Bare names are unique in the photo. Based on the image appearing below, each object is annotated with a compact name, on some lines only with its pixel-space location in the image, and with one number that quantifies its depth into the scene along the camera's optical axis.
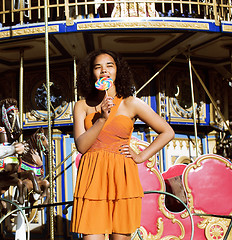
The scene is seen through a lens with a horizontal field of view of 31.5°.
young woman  2.49
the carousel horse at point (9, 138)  7.88
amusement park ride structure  7.75
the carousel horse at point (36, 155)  9.28
